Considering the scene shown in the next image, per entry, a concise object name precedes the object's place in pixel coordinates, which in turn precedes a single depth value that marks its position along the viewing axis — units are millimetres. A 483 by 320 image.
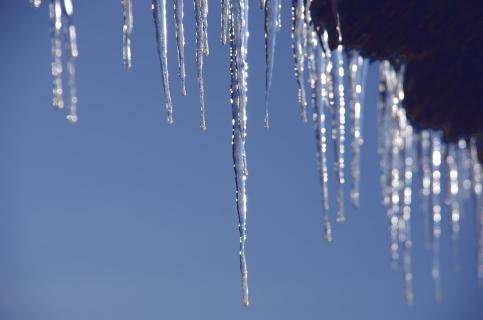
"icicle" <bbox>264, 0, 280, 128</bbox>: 4305
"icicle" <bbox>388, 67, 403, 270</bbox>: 4125
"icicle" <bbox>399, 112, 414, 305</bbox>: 4039
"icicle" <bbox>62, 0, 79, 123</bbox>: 3834
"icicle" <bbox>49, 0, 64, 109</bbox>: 4008
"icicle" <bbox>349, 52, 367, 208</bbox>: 4335
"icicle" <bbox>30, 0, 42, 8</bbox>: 4207
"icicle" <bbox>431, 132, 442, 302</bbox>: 4016
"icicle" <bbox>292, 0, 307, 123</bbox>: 4172
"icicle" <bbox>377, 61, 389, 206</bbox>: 4207
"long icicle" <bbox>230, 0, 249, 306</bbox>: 4332
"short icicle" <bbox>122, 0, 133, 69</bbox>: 4246
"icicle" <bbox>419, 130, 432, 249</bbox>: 4050
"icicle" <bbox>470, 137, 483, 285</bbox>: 4004
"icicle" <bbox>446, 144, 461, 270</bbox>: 4062
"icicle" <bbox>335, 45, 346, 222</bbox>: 4105
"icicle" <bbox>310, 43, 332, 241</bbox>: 4262
